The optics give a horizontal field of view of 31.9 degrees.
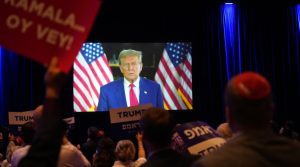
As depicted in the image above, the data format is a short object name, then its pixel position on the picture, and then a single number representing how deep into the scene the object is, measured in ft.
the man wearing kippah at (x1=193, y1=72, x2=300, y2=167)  5.31
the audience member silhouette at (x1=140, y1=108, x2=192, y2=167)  7.77
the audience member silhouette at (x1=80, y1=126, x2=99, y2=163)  23.29
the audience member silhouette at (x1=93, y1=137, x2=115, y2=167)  14.20
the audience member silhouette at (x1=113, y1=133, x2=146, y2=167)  13.78
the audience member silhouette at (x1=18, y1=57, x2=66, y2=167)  5.14
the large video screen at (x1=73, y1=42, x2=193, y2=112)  34.35
